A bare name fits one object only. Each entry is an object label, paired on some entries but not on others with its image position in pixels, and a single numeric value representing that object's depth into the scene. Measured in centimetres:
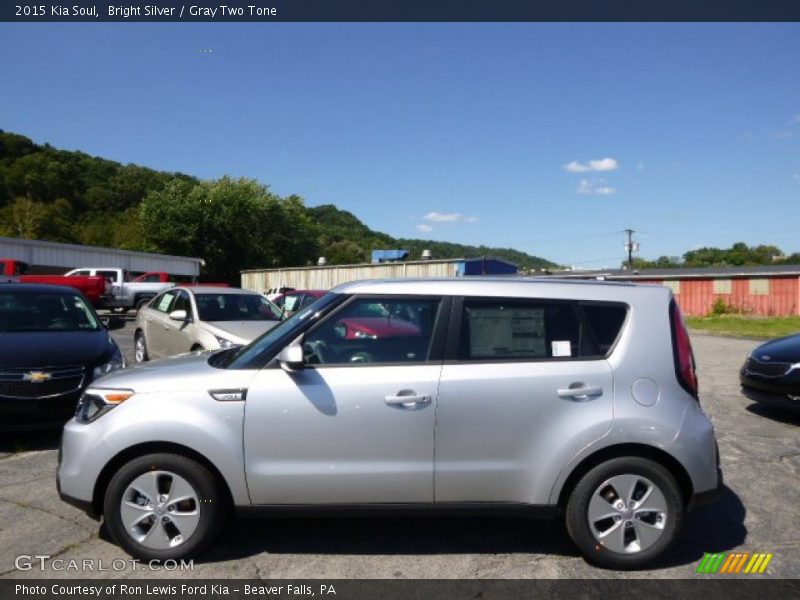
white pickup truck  2606
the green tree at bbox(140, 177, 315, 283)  5031
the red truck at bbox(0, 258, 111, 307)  2228
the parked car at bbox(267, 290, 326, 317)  1579
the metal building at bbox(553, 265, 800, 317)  3503
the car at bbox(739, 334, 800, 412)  705
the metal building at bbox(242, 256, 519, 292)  2780
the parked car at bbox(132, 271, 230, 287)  2919
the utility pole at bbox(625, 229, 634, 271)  7429
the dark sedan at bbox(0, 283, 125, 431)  586
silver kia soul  359
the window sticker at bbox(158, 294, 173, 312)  1058
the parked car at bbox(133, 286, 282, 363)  871
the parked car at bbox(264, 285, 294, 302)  2363
